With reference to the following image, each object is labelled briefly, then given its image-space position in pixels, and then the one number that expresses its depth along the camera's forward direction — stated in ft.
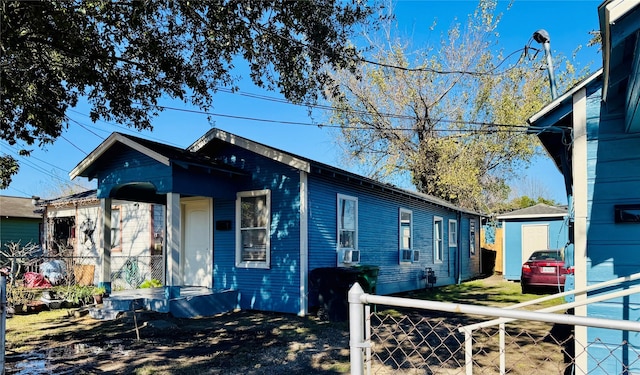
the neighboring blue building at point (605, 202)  14.35
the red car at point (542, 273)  43.98
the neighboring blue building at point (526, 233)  57.67
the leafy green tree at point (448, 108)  66.28
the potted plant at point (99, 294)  33.35
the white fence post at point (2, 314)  9.90
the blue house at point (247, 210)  31.12
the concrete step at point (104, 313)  30.45
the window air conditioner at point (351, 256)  35.47
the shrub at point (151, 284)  41.01
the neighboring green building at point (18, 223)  70.79
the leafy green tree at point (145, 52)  22.34
